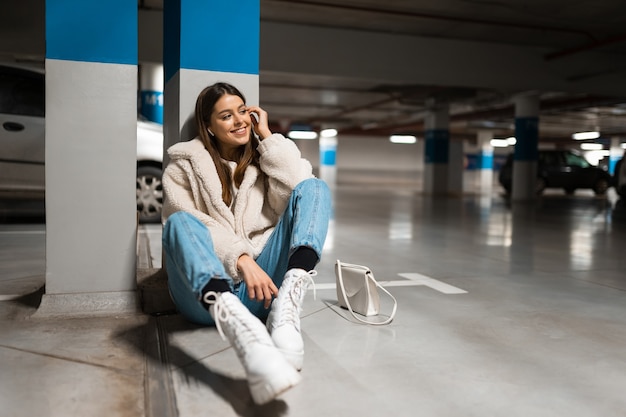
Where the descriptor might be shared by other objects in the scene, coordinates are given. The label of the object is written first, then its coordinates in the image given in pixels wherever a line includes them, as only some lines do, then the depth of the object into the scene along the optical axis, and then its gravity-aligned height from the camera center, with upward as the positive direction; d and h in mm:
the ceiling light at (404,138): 28781 +2104
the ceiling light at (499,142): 30112 +2129
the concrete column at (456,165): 23031 +615
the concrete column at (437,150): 17625 +921
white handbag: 2488 -531
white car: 5344 +353
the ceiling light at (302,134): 27592 +2131
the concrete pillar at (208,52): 2482 +561
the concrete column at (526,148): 14297 +864
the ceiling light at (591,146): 31675 +2111
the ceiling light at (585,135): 27014 +2372
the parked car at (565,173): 16188 +263
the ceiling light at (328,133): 27019 +2173
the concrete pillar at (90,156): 2396 +67
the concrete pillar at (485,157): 28422 +1190
